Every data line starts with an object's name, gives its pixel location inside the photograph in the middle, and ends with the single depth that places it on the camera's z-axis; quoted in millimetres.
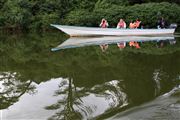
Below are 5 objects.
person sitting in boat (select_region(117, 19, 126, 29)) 28566
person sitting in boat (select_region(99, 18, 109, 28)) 29188
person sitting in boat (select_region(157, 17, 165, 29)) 29848
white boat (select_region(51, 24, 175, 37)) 26922
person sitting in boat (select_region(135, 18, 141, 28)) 29134
